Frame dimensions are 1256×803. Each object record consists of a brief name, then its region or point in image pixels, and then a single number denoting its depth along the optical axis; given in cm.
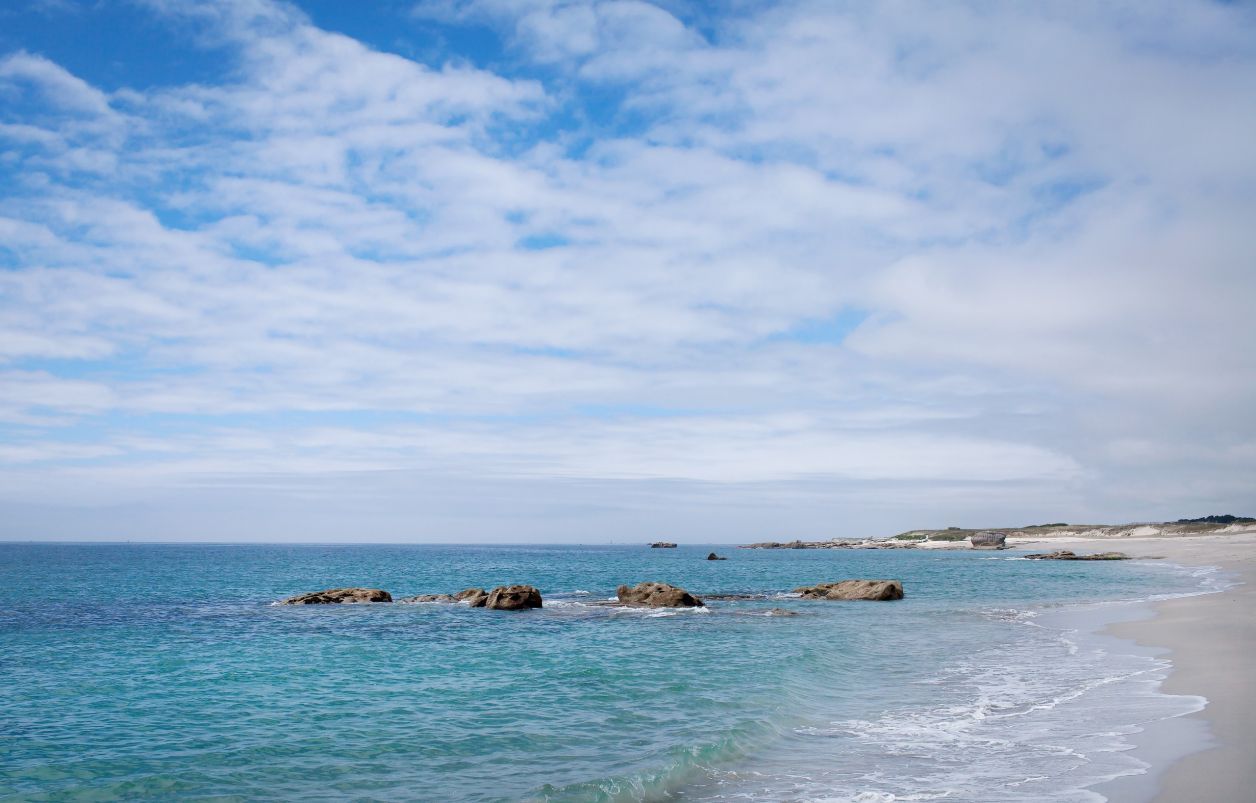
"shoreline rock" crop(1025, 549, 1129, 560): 10702
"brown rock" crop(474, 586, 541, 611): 4550
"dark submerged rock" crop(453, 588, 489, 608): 4775
